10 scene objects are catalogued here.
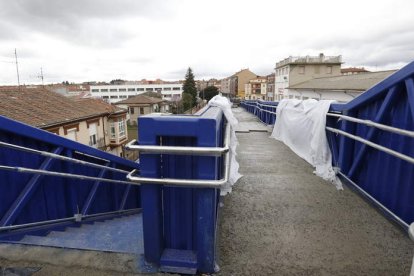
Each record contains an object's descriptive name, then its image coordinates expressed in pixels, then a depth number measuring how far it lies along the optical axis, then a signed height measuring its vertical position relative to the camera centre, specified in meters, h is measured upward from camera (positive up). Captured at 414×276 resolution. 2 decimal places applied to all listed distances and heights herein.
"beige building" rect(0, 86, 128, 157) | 13.57 -1.25
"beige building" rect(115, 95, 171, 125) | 44.47 -1.76
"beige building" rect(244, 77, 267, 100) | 74.69 +1.91
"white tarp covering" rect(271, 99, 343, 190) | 4.89 -0.86
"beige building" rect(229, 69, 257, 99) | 87.00 +5.08
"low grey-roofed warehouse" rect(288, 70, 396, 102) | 19.21 +0.59
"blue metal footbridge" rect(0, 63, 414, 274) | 1.96 -0.92
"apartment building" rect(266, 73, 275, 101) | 55.16 +1.71
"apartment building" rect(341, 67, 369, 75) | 76.12 +7.45
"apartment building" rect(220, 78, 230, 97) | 109.49 +4.00
